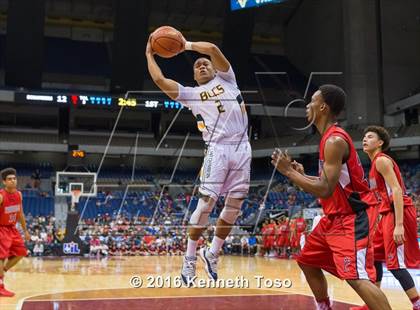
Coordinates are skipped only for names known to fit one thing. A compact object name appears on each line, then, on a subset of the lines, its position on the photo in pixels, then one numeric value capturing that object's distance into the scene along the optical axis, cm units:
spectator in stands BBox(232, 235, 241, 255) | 1677
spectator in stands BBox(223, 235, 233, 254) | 1665
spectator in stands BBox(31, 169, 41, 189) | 2214
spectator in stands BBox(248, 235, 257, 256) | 1670
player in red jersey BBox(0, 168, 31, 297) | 631
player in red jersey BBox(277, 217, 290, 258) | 1491
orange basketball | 407
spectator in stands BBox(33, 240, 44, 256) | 1530
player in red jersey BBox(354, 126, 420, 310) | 441
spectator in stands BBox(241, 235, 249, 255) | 1670
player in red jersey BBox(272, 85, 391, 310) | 316
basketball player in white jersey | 408
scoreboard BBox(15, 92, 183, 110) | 1995
